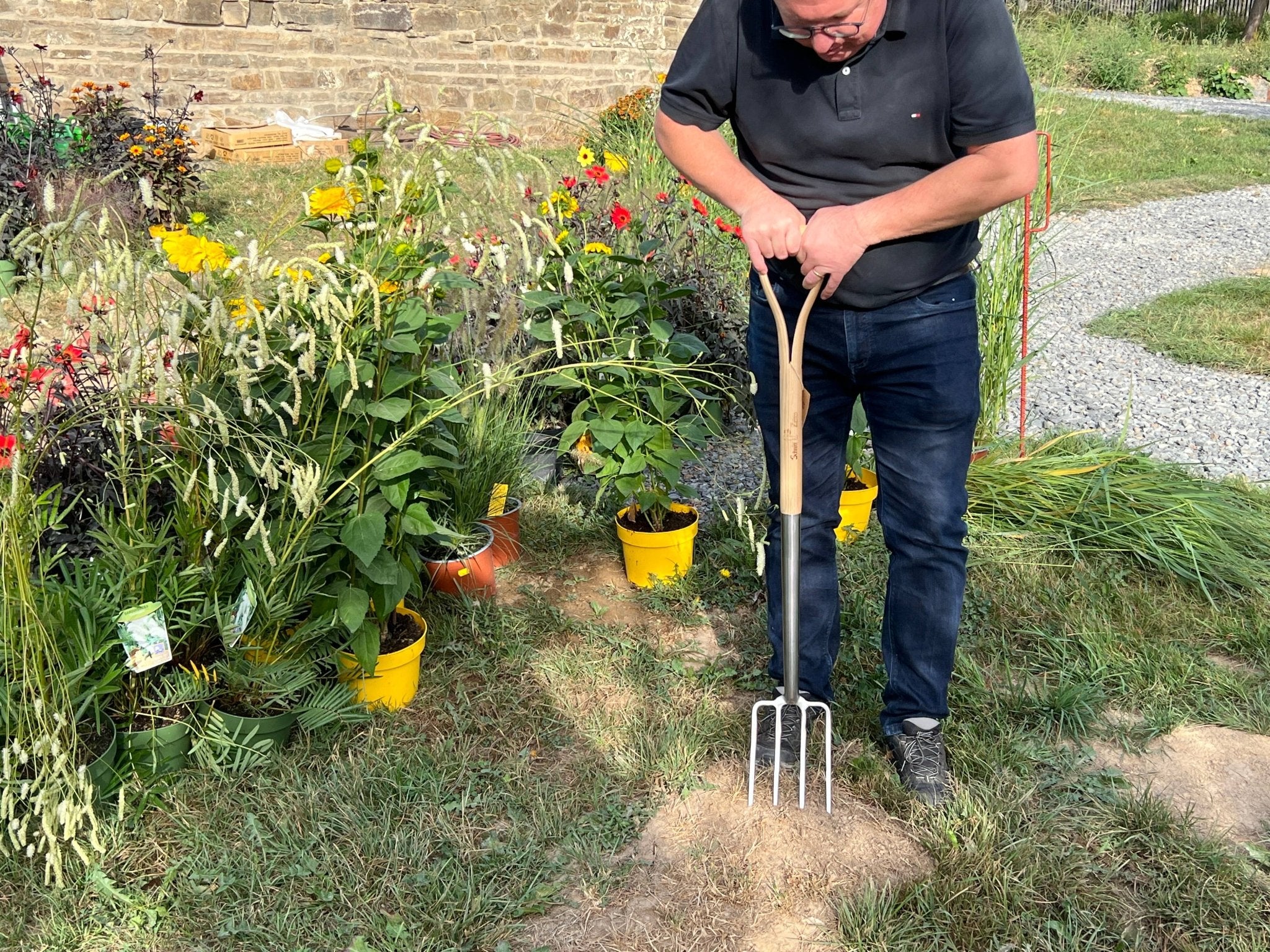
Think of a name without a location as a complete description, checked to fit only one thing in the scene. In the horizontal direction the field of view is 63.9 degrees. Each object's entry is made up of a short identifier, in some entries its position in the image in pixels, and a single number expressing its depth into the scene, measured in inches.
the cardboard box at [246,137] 358.0
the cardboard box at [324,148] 375.2
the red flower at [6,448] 94.3
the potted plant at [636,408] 124.9
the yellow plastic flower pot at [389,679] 105.2
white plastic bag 376.8
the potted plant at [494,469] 123.6
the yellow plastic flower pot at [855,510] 139.9
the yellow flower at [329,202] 95.3
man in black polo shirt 74.6
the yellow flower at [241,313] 93.6
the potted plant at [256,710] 95.5
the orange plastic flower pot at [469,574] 123.3
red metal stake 145.2
